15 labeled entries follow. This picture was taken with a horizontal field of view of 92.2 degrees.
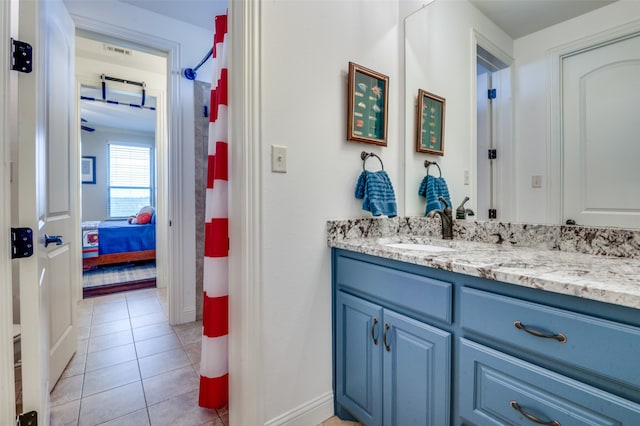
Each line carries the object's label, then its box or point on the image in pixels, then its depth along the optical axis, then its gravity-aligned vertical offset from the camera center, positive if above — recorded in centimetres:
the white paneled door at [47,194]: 104 +8
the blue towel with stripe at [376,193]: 151 +9
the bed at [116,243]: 430 -46
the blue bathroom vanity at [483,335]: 71 -37
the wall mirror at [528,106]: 108 +44
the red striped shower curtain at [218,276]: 146 -31
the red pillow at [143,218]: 504 -10
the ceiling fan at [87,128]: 596 +164
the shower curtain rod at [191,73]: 264 +120
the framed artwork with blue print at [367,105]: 152 +55
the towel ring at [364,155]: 161 +29
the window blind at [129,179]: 668 +73
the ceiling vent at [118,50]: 301 +162
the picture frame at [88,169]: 636 +88
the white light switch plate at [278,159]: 128 +22
